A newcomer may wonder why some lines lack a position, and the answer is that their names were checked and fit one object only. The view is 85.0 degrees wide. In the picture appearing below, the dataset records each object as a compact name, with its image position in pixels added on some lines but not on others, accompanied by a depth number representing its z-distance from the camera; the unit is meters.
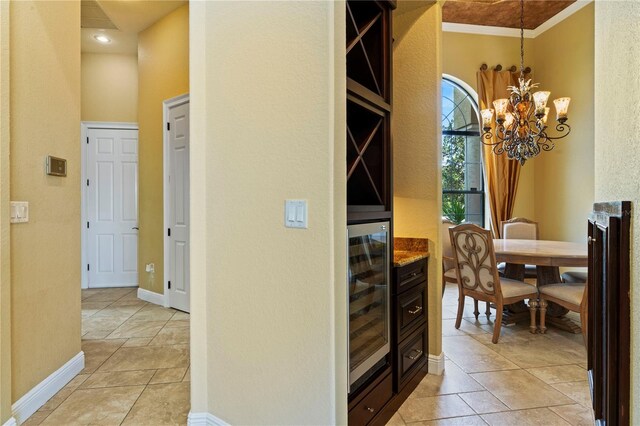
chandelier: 3.91
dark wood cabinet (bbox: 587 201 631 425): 1.14
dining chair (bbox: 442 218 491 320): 3.75
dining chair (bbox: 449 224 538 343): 3.08
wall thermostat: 2.26
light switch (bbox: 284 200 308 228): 1.47
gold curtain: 5.54
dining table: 3.06
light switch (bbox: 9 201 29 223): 1.96
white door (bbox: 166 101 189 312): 3.99
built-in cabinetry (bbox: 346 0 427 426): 1.76
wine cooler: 1.70
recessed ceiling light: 4.58
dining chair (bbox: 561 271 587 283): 3.81
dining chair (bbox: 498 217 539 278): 4.61
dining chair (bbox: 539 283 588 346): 2.88
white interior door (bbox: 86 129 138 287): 5.10
